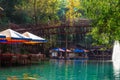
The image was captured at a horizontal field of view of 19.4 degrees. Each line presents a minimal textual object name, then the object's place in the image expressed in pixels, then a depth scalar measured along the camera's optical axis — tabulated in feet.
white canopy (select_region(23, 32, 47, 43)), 113.29
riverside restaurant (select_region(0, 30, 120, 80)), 63.23
